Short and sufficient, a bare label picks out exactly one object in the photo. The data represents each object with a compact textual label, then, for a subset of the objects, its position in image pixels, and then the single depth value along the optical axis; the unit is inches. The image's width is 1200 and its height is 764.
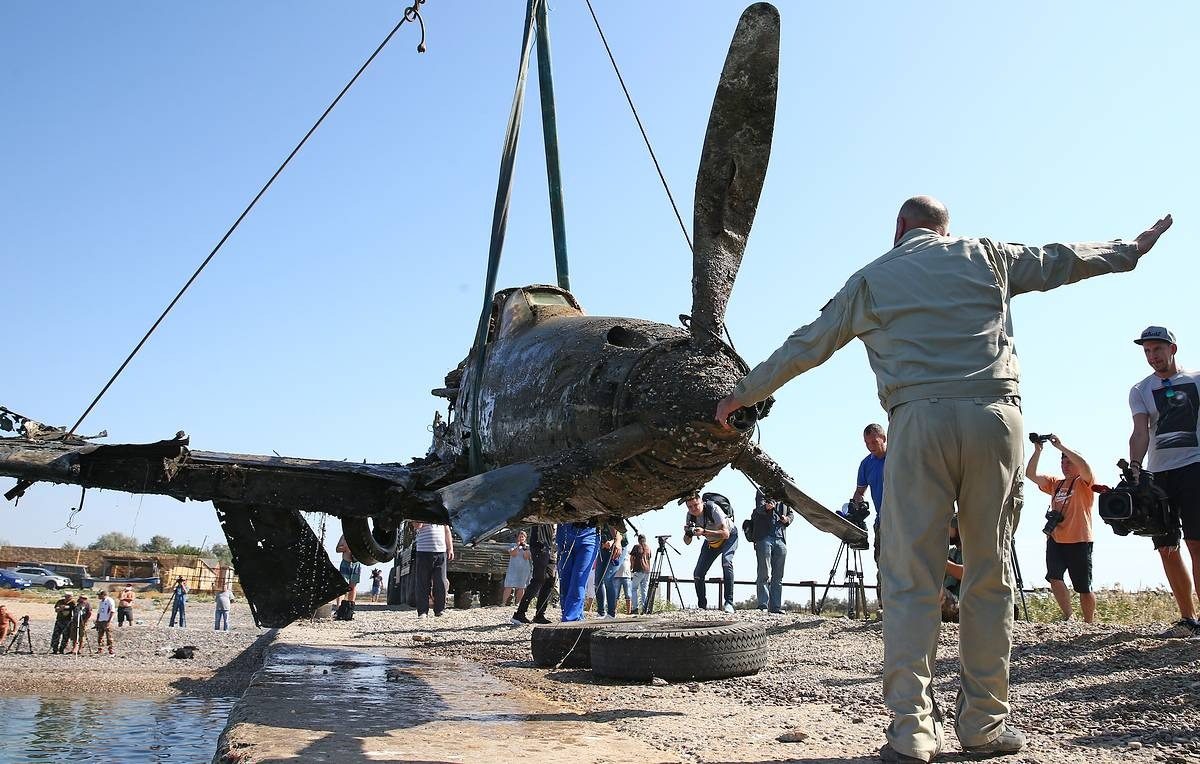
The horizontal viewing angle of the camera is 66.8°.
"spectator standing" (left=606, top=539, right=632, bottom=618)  501.7
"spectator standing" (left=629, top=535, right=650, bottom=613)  566.3
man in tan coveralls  123.3
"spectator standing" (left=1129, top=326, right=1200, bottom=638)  230.4
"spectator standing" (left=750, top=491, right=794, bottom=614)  438.6
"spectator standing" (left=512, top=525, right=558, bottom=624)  449.1
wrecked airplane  164.6
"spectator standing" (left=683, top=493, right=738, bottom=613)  451.5
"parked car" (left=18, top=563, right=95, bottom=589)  1504.8
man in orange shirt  294.7
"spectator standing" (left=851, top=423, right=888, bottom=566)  335.6
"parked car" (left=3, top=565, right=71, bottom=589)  1379.2
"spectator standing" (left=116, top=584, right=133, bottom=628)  703.2
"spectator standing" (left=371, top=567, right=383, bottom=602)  1341.8
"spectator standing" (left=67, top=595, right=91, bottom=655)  518.0
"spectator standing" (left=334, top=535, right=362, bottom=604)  722.6
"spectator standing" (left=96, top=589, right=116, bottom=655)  545.5
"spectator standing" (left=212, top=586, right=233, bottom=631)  719.1
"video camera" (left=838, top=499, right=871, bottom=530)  354.0
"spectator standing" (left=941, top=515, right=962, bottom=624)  295.6
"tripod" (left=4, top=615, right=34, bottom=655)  527.8
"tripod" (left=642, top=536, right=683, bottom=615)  492.3
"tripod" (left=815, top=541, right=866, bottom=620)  407.5
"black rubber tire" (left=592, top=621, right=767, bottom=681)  244.2
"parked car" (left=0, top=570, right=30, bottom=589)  1457.9
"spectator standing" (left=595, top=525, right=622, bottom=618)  482.6
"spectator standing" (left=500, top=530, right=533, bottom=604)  545.3
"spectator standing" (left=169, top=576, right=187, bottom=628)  722.2
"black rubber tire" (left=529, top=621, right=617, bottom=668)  283.9
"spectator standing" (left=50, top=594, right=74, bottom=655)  524.4
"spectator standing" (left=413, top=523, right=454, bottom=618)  482.6
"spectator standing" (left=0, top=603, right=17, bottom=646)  560.1
